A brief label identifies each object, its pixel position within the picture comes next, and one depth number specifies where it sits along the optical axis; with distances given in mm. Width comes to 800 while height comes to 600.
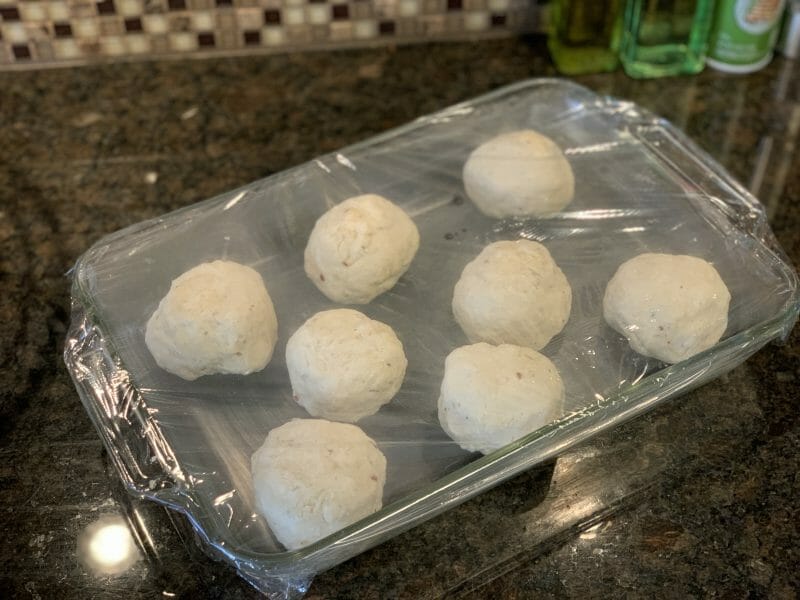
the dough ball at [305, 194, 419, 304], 958
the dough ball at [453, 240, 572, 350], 916
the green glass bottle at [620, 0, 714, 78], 1237
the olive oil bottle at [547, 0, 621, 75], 1248
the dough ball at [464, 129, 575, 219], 1035
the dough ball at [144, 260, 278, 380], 885
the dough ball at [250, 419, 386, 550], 762
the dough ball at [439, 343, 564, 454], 819
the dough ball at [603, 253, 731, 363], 895
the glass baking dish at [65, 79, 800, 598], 799
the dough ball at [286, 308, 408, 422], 859
